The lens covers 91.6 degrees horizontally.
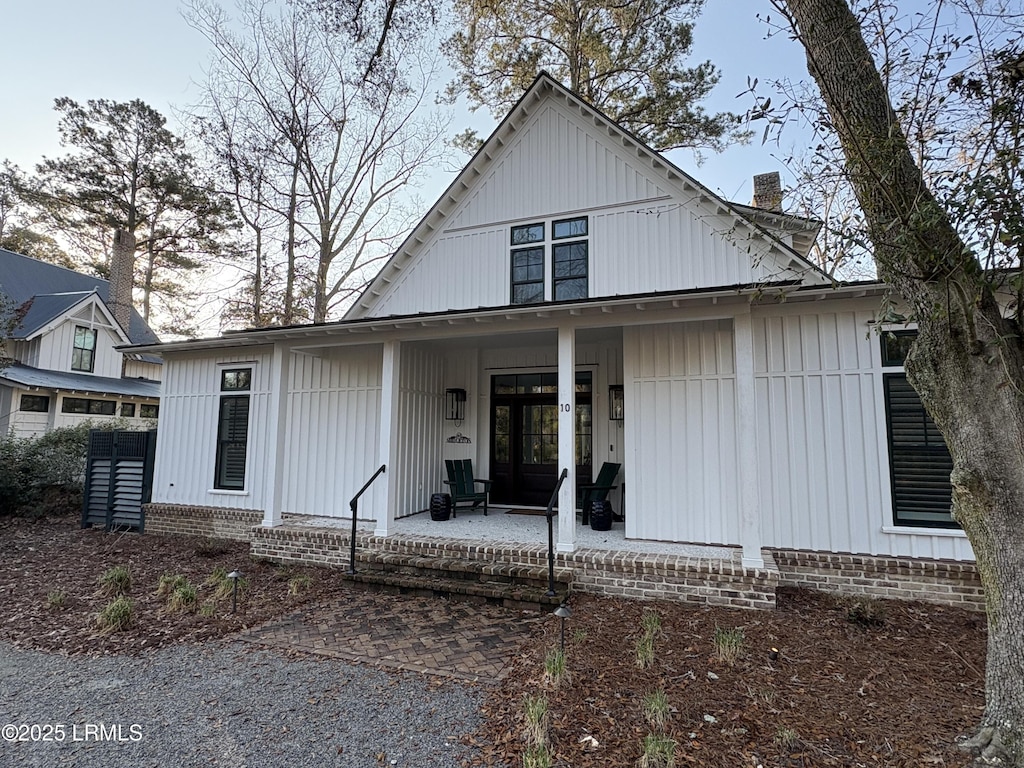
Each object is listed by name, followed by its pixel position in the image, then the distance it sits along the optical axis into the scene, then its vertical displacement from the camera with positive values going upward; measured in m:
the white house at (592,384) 5.23 +0.72
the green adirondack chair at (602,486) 7.05 -0.70
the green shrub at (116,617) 4.56 -1.70
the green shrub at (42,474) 10.01 -0.87
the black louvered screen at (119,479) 8.87 -0.83
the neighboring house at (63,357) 14.58 +2.48
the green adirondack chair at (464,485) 7.61 -0.79
